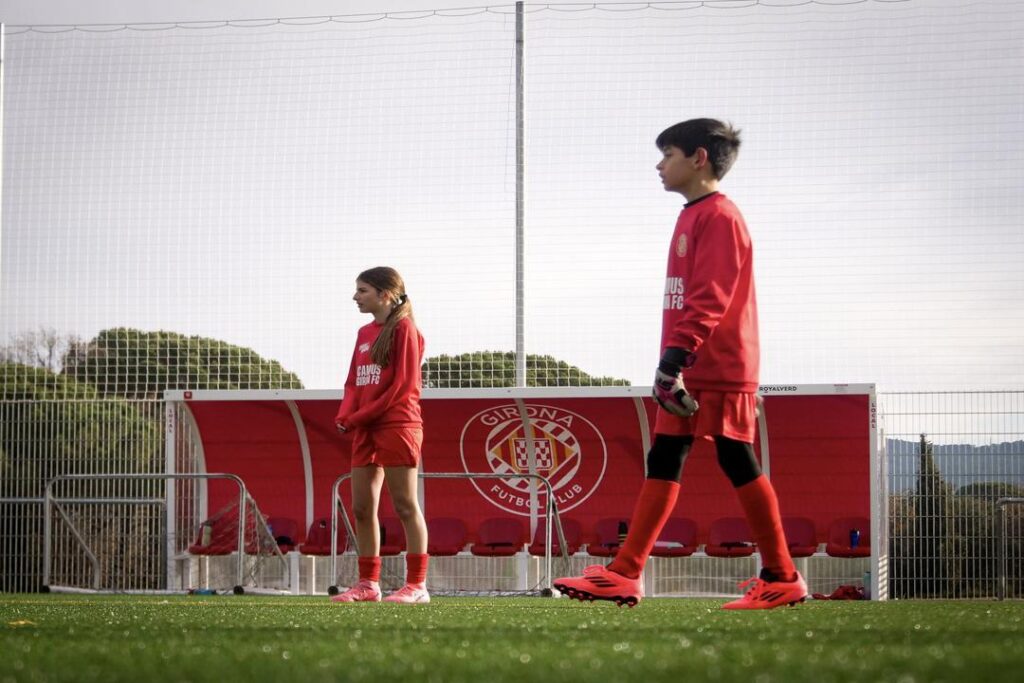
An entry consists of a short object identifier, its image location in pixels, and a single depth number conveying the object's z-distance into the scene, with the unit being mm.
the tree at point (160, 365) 15633
